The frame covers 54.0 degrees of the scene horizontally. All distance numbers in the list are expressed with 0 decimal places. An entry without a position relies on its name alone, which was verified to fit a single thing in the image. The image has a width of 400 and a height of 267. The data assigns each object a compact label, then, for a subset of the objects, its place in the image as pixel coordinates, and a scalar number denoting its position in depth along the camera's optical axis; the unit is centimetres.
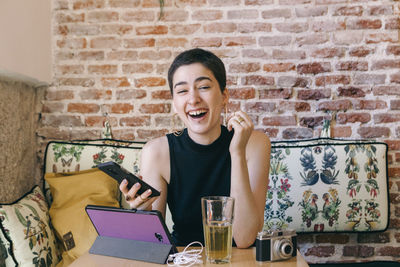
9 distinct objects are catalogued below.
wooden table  97
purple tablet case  96
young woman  143
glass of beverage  97
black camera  99
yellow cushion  182
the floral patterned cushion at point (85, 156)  211
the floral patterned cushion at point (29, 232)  157
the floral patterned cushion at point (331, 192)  200
